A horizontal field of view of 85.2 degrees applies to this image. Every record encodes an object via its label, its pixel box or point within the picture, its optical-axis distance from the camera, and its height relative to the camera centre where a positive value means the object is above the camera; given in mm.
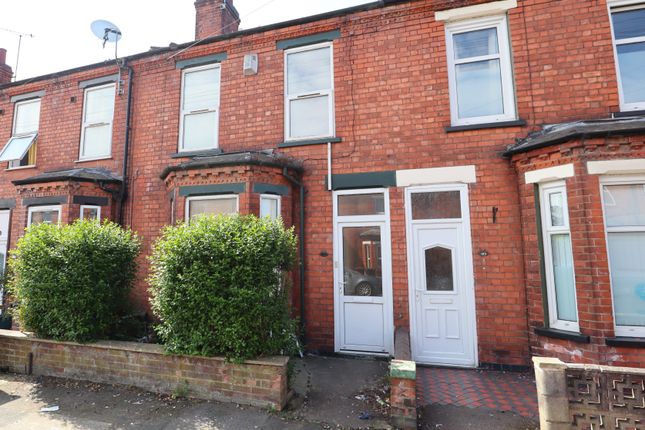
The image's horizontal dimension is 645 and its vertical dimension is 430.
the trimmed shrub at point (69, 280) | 4664 -188
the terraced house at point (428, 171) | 4492 +1491
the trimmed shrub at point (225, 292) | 3875 -297
